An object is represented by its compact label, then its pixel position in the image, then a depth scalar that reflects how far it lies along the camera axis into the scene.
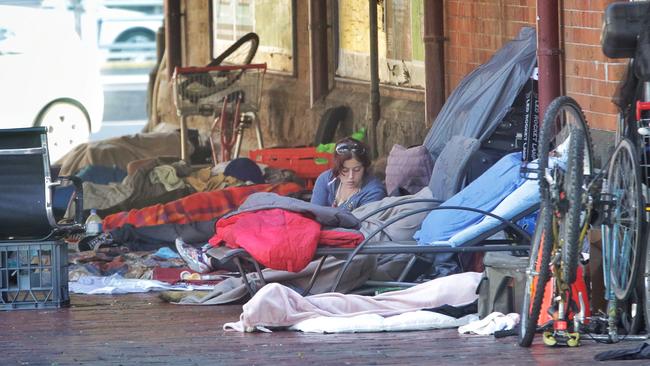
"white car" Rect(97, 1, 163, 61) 66.00
